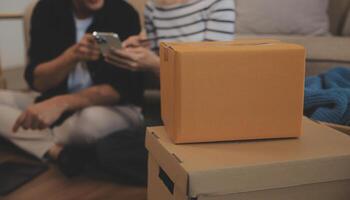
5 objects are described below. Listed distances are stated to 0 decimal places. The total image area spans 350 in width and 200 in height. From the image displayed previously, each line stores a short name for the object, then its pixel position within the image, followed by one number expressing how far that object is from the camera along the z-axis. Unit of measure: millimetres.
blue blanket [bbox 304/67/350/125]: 1779
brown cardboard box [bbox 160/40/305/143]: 1458
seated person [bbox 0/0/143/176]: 2499
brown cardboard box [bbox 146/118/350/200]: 1385
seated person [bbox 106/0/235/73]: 2246
